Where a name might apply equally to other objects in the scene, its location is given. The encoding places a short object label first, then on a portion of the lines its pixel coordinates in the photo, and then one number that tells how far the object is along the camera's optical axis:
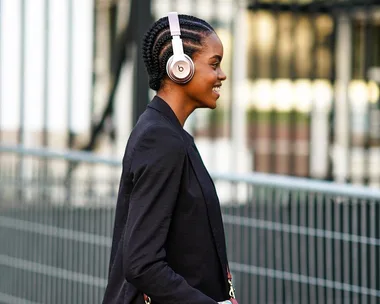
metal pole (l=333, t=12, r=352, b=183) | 11.31
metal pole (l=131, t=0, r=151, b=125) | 10.27
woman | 3.64
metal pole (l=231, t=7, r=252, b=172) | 11.34
